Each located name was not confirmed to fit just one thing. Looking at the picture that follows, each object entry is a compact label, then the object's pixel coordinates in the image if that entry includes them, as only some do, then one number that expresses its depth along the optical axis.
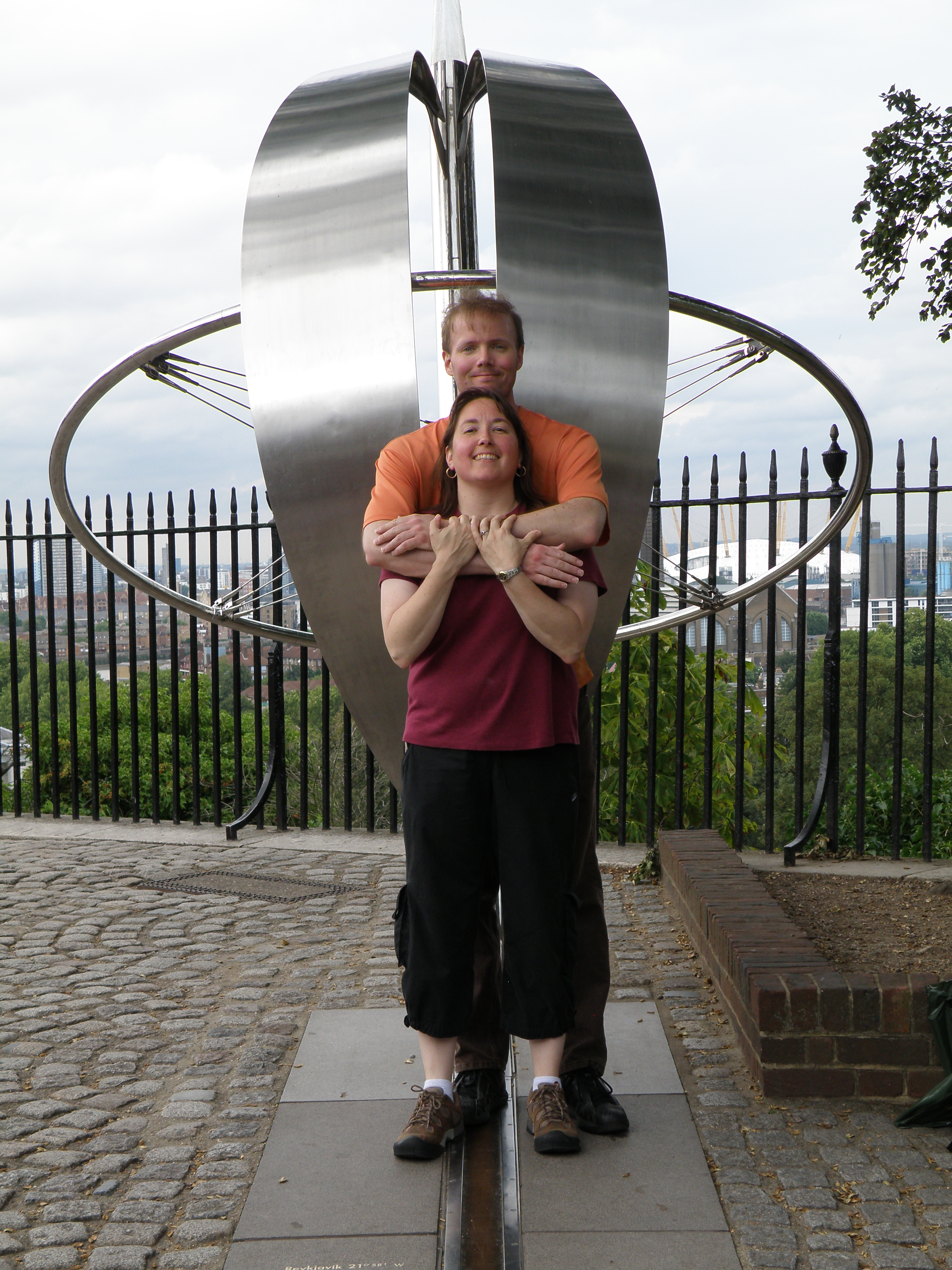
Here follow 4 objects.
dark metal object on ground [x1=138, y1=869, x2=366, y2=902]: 5.79
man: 2.69
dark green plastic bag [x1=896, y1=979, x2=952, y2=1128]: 3.00
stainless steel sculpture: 3.22
